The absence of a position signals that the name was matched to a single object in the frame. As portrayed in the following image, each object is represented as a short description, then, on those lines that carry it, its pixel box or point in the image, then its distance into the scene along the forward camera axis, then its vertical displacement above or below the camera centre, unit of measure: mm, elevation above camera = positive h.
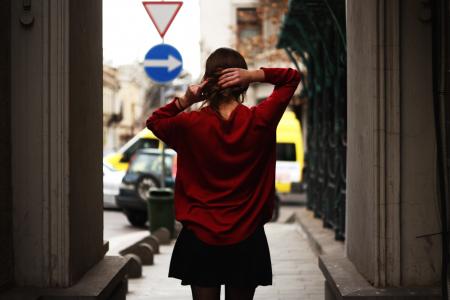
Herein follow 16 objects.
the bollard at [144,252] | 9938 -1116
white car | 19406 -582
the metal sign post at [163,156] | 13777 +10
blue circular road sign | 12711 +1430
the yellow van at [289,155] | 24984 +25
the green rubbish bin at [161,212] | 13734 -897
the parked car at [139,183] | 17359 -541
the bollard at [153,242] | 11359 -1141
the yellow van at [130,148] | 23188 +267
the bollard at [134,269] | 8586 -1132
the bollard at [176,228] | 14109 -1231
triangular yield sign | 12422 +2139
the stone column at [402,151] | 4547 +19
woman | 3314 -99
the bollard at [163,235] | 12922 -1199
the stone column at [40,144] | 4395 +76
